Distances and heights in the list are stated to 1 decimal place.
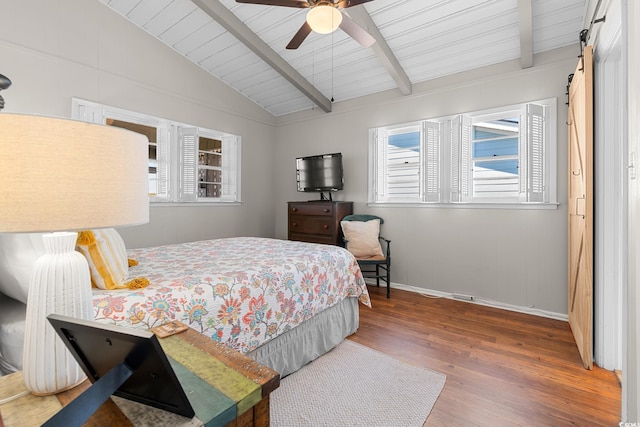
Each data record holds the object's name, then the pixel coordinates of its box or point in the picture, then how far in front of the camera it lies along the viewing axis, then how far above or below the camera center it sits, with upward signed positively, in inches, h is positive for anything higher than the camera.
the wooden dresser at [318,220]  165.6 -6.6
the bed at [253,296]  54.6 -18.4
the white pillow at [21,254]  41.4 -6.3
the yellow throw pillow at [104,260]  54.9 -9.8
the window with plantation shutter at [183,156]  139.3 +29.1
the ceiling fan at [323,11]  80.8 +53.0
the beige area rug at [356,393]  65.0 -44.4
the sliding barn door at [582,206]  82.4 +0.9
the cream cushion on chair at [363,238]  154.4 -15.0
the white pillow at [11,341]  42.1 -18.6
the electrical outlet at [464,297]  140.7 -41.1
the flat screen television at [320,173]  174.1 +21.5
